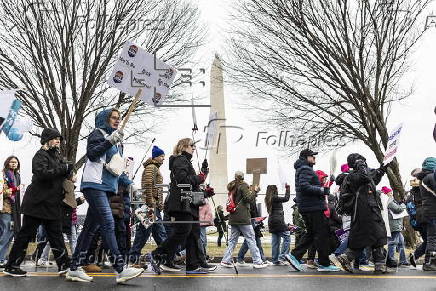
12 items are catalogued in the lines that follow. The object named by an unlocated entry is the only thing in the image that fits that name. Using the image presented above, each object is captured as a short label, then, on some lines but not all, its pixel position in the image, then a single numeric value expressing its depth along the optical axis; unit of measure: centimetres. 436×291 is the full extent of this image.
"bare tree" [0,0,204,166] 1677
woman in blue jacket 654
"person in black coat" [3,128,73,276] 720
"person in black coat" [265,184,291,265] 1137
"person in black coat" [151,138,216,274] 779
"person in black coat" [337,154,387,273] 838
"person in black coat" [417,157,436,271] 891
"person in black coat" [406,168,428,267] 973
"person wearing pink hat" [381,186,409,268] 1057
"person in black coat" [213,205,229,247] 1869
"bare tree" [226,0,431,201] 1622
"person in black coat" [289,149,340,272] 881
